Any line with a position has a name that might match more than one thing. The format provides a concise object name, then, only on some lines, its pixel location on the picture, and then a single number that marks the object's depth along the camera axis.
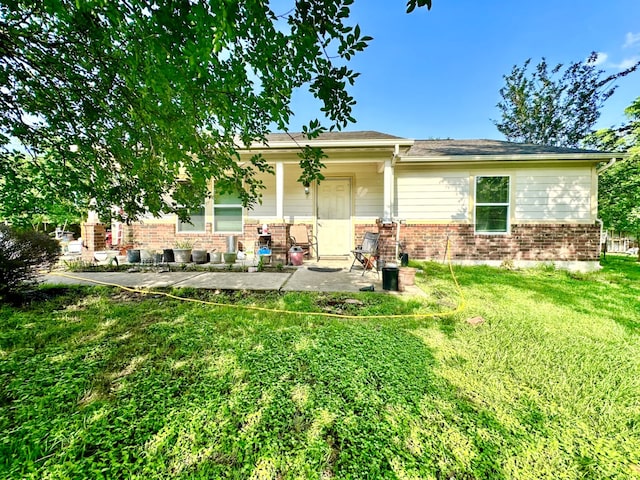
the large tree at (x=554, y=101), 14.50
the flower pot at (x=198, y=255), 6.55
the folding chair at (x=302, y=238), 7.37
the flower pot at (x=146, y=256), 6.40
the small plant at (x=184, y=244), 7.09
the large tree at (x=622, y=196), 9.19
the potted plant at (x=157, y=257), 6.49
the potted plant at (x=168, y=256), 6.54
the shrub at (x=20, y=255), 3.28
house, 6.52
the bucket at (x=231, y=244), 7.20
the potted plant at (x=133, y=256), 6.53
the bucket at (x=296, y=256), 6.45
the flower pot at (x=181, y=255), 6.54
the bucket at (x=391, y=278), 4.31
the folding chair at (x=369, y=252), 5.52
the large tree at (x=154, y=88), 1.79
